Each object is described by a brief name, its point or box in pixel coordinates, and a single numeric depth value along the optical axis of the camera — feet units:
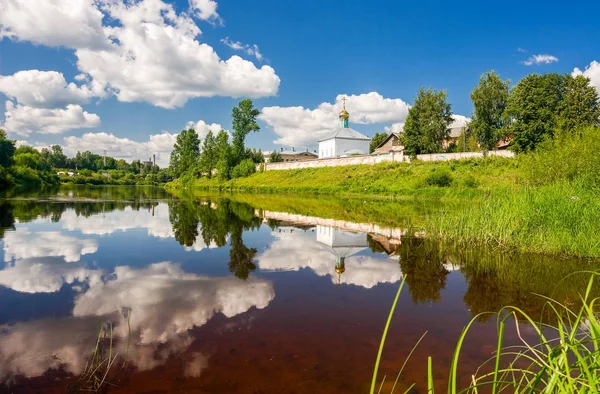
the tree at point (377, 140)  236.22
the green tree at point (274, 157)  275.59
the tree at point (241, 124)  213.66
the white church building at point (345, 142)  198.59
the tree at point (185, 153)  256.11
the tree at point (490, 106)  144.15
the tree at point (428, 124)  150.00
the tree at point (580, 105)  122.11
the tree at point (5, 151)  162.71
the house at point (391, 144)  199.94
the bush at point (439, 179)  105.70
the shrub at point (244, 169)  204.54
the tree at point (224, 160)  209.87
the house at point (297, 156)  354.74
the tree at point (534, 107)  122.93
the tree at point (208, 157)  237.86
